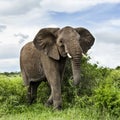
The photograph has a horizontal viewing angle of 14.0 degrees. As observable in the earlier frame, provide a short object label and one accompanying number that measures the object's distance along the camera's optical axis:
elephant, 13.28
